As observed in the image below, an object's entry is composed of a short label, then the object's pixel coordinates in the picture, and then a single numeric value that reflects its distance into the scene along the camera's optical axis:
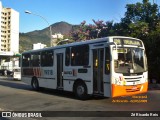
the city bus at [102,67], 8.31
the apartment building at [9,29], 86.47
